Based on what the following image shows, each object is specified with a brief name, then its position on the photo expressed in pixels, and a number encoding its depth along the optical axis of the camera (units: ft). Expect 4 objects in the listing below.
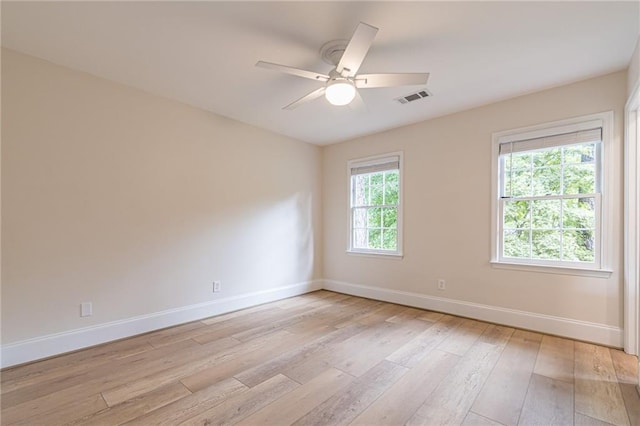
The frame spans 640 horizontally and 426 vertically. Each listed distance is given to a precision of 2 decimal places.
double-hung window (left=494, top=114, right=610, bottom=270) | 9.27
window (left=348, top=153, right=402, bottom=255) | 14.16
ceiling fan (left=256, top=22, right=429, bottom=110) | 6.66
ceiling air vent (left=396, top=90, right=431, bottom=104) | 10.28
